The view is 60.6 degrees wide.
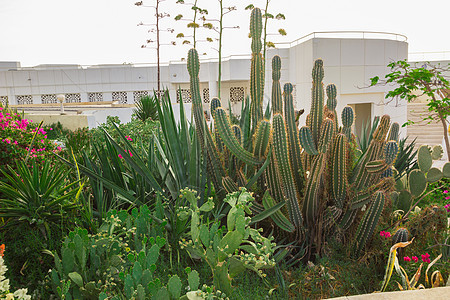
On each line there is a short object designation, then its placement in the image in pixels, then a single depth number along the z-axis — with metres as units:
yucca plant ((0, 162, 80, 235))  2.63
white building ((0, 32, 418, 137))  16.66
